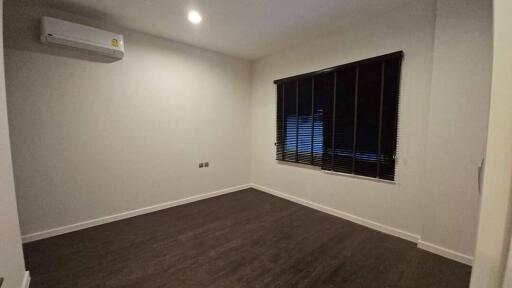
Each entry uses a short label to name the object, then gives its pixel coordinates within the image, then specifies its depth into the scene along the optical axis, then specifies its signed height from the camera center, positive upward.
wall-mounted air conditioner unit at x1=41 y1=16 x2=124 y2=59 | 2.30 +1.08
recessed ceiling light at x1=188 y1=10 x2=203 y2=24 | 2.58 +1.41
